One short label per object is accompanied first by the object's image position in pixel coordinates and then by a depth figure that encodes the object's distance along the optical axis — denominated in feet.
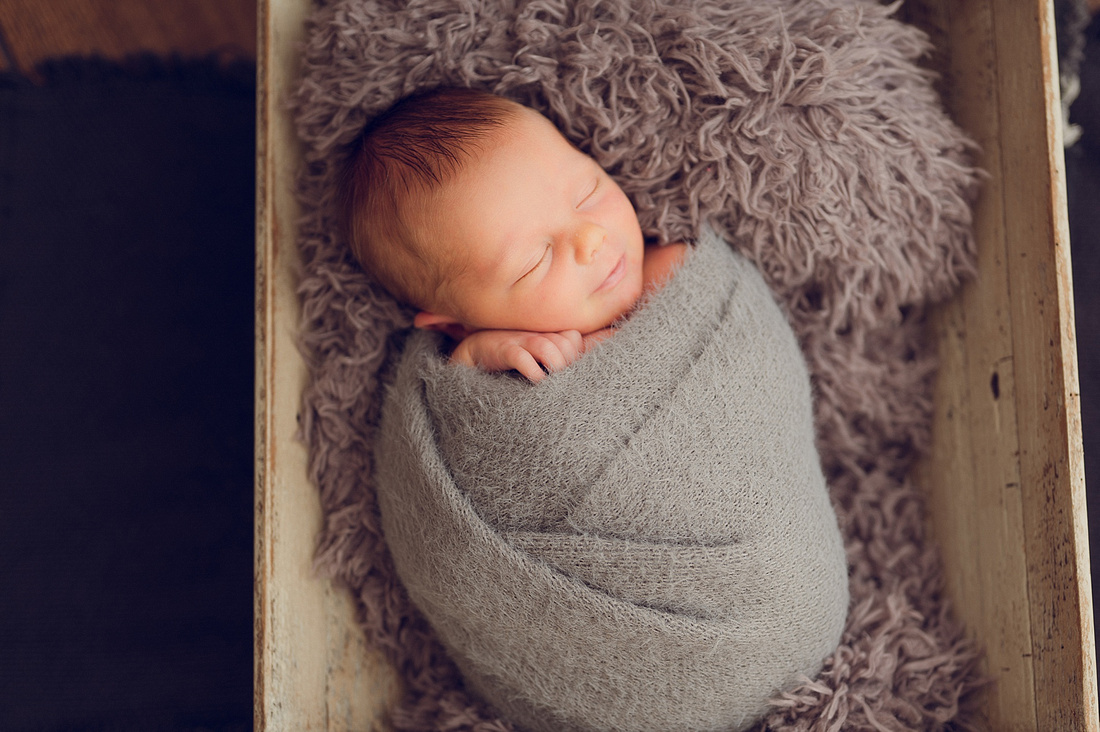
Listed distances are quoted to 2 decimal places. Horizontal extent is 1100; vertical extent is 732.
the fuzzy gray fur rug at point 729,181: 1.98
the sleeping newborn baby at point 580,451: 1.86
